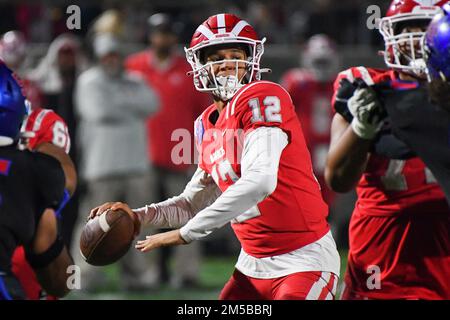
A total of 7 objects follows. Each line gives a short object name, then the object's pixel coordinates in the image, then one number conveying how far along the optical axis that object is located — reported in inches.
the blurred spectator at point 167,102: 677.3
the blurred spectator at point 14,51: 581.3
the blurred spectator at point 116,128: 655.8
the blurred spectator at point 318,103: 762.2
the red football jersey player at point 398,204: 345.1
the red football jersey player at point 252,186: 306.3
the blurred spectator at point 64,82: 693.9
